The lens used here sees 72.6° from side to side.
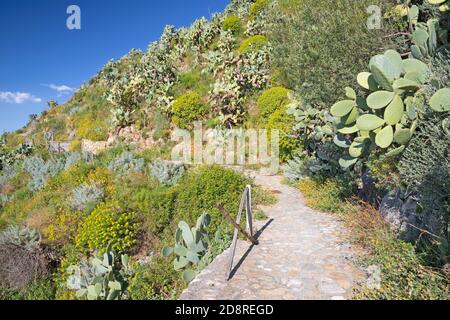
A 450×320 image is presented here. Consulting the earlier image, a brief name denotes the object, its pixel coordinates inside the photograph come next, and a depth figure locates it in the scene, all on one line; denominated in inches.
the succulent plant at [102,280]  183.8
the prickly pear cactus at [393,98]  134.3
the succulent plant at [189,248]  210.8
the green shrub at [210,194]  292.6
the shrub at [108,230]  275.9
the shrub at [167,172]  391.6
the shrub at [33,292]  250.8
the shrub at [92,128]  808.3
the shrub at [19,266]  263.1
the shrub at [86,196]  348.8
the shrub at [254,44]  762.8
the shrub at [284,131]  453.4
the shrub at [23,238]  289.9
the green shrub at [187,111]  661.9
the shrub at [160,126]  699.4
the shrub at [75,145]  776.3
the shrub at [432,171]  132.4
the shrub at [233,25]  922.7
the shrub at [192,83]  770.2
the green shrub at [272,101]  544.4
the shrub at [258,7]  944.8
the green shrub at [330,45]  243.3
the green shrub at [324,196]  283.2
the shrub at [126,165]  438.3
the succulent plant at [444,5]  132.6
